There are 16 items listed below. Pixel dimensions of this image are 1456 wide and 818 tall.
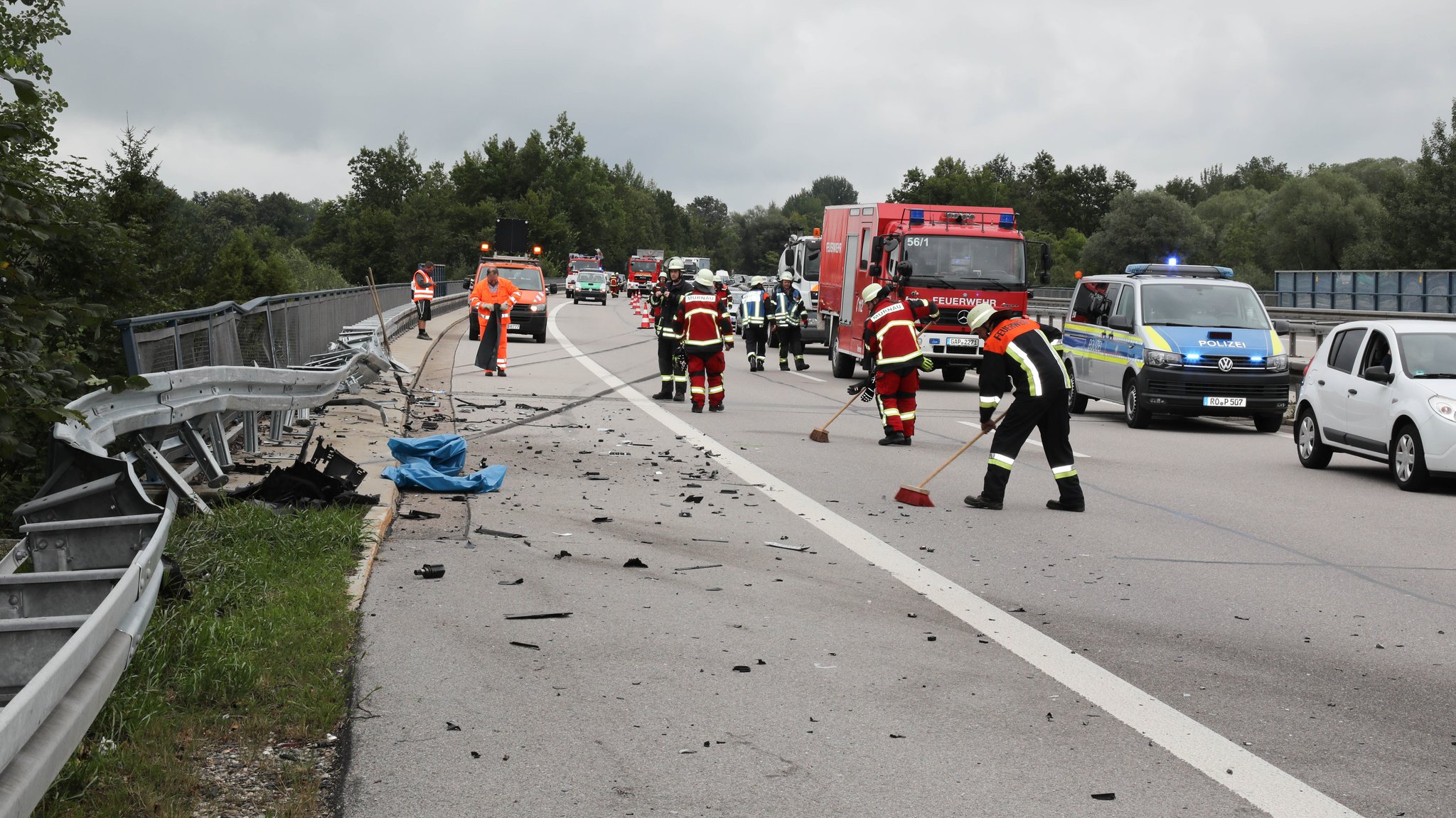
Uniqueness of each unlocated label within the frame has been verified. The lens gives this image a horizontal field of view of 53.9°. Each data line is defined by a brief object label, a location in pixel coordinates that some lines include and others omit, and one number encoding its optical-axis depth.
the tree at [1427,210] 71.31
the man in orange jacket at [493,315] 23.53
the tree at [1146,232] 96.19
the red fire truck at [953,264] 22.64
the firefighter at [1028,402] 10.80
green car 70.91
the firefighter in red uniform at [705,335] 18.03
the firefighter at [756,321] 27.78
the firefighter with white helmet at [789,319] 27.53
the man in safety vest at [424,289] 34.38
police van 17.72
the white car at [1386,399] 12.22
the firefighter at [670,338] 19.53
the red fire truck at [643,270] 76.56
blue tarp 11.00
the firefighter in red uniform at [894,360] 15.15
